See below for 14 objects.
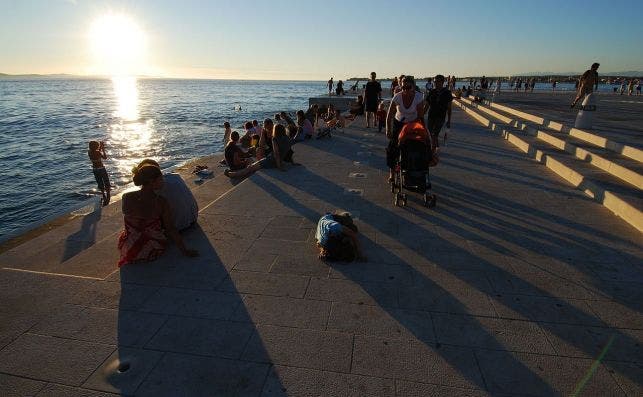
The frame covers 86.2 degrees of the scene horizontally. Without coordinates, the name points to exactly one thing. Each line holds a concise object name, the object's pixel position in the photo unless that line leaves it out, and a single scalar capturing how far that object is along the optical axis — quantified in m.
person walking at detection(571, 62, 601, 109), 12.15
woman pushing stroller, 5.98
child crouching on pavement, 4.13
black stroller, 5.56
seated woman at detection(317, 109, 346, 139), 14.45
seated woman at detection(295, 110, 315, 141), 12.70
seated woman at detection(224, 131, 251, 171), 9.35
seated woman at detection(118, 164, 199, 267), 3.96
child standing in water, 9.94
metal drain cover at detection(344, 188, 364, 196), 6.61
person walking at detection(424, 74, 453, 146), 8.87
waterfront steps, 5.71
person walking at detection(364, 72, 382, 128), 12.94
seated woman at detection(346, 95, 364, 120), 18.80
